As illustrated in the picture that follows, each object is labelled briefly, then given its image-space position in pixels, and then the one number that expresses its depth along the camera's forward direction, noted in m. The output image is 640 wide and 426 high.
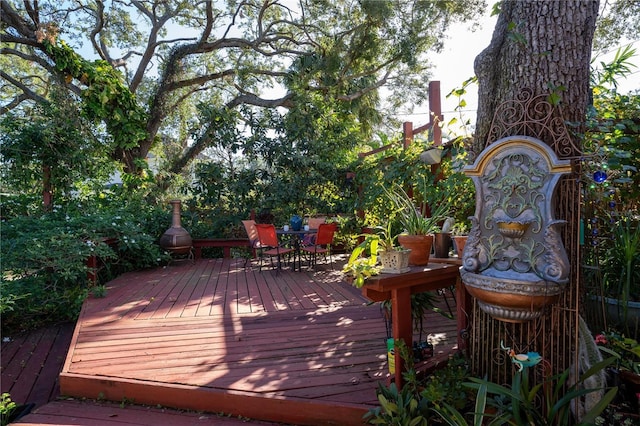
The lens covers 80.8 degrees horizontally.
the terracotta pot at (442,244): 2.55
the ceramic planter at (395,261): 2.04
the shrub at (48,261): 3.76
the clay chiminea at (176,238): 6.28
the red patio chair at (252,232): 6.12
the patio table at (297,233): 5.60
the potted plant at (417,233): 2.22
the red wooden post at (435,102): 5.16
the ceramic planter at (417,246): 2.22
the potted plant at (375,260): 1.93
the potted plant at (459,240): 2.50
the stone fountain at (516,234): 1.66
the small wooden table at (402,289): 1.94
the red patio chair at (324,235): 5.39
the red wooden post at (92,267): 4.60
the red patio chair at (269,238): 5.45
